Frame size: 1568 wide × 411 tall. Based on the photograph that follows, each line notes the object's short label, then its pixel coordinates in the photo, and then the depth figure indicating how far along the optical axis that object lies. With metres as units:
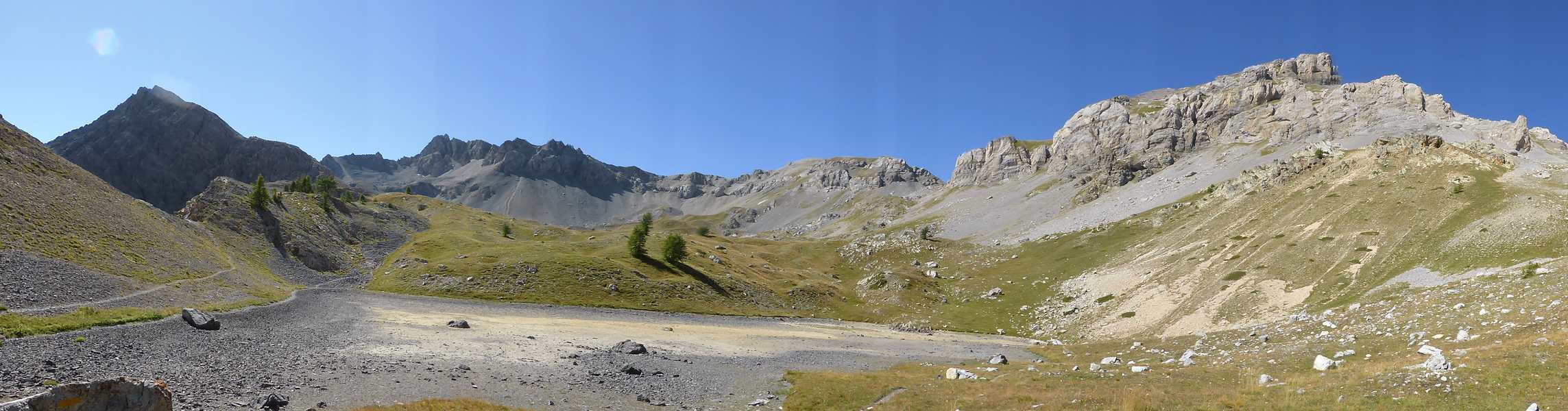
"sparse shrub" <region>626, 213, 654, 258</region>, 97.38
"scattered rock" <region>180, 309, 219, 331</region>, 35.69
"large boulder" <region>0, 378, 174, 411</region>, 13.57
